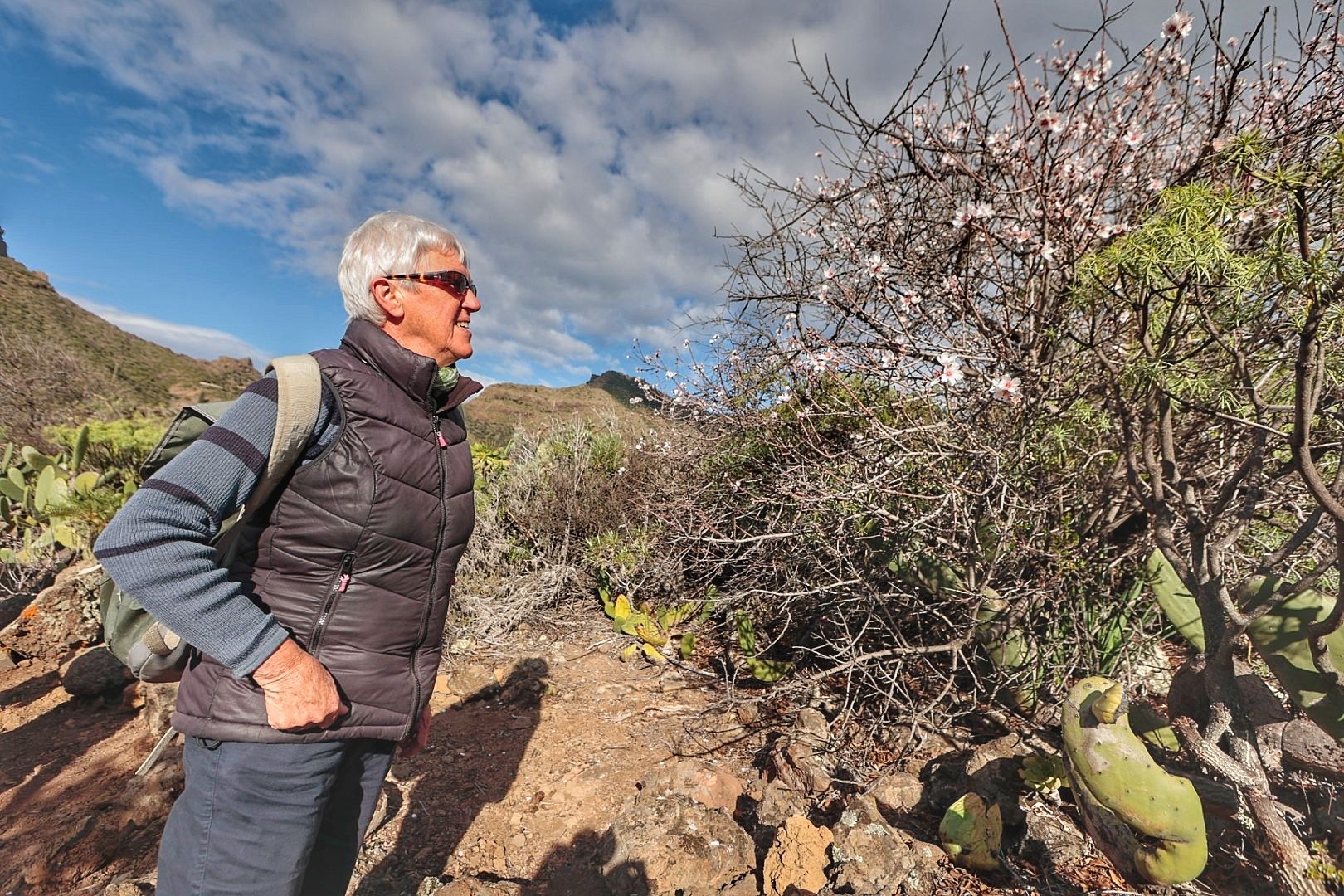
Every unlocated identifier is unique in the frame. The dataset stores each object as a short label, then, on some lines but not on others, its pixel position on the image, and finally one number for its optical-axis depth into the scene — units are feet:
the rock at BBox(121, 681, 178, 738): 10.21
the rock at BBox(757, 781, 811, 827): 7.89
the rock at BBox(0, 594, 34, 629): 13.76
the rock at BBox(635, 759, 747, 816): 8.33
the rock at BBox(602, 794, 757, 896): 6.67
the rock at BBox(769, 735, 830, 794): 8.44
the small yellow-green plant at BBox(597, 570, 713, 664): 13.55
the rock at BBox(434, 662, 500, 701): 12.46
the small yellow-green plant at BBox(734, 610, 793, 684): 11.42
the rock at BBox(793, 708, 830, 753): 9.39
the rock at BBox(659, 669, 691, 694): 12.47
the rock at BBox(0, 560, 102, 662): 13.42
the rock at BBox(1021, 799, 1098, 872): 6.70
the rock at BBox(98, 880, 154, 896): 5.91
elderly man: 3.69
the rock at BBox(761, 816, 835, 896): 6.50
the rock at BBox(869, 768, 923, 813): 7.79
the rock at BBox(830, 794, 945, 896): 6.24
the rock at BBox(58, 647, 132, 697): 11.51
